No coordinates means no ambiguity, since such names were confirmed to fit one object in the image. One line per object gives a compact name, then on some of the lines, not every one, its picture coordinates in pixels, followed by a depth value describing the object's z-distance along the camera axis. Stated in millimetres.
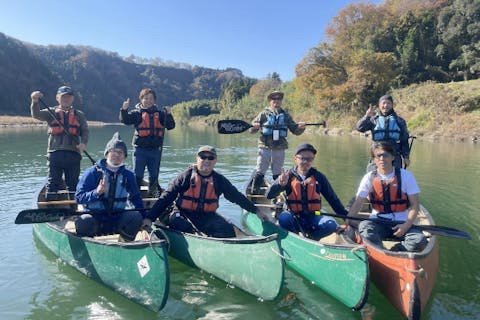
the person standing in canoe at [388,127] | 6383
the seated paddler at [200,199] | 4824
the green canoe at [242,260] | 3932
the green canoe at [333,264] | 3730
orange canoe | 3557
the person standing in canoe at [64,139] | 6180
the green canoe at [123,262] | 3846
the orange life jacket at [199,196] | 4855
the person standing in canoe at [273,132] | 6855
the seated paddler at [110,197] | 4684
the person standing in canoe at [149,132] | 6609
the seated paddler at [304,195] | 4906
